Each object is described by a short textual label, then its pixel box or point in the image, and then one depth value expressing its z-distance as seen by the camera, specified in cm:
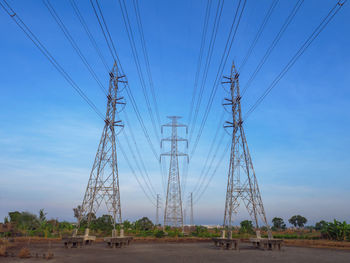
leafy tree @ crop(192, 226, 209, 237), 5531
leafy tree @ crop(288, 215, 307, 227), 12712
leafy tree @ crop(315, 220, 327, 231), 9922
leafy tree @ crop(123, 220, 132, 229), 6406
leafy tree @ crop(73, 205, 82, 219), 11124
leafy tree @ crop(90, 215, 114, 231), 5743
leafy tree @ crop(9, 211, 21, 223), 8012
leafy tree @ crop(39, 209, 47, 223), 6611
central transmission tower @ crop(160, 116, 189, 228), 5431
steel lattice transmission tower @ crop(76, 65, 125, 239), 3294
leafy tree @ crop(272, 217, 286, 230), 10314
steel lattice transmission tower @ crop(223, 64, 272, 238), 3347
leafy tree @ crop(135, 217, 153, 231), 6750
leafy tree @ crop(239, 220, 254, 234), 6411
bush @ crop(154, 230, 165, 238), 5222
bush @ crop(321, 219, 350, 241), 4397
